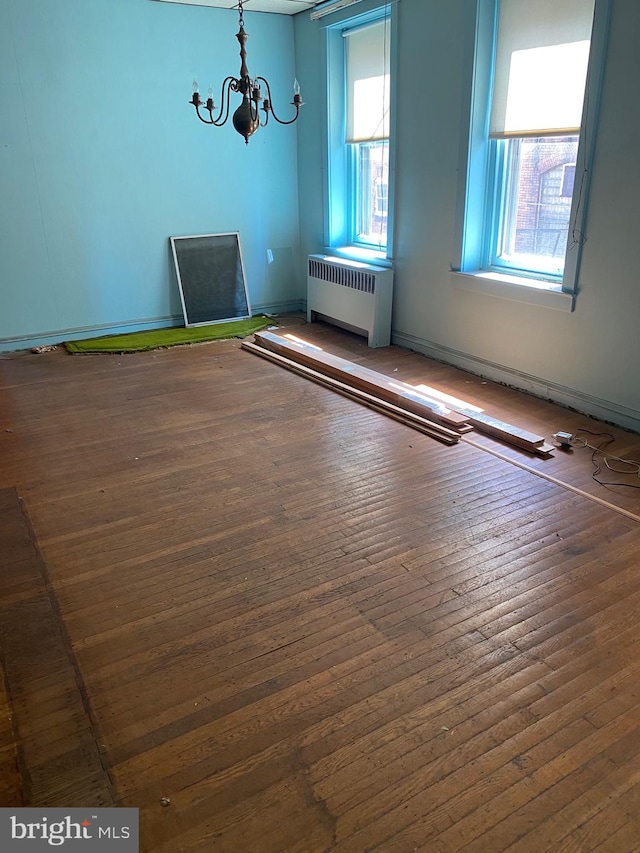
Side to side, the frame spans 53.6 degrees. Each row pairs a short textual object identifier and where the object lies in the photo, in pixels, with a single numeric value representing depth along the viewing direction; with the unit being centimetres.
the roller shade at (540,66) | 397
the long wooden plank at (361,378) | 427
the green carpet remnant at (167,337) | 601
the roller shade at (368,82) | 564
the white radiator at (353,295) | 586
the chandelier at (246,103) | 346
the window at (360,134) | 570
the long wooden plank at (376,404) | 406
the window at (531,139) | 398
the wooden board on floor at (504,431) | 381
